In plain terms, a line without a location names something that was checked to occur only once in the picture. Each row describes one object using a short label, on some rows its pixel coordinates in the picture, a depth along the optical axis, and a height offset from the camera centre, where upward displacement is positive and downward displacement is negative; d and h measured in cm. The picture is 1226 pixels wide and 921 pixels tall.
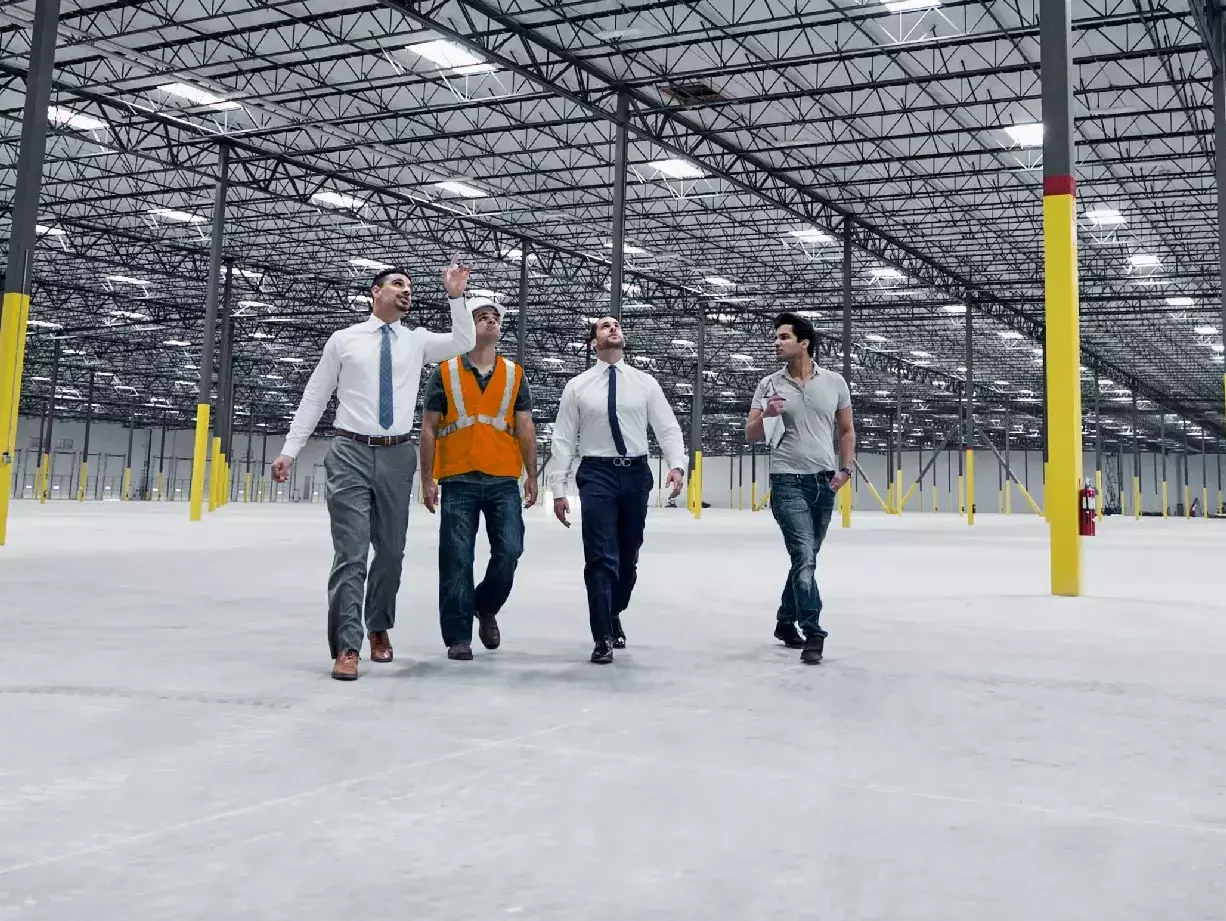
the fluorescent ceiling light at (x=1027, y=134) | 2334 +869
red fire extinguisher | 970 +28
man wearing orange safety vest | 552 +30
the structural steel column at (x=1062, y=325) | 929 +181
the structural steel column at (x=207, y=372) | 2336 +299
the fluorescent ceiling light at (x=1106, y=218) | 2998 +887
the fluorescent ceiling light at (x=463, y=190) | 2943 +882
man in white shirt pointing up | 505 +38
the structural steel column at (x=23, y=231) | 1235 +306
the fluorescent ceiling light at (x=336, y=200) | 3069 +880
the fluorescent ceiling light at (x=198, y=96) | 2352 +889
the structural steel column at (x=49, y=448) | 4525 +260
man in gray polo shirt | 589 +48
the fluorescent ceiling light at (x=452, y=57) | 2086 +885
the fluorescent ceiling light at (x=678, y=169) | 2651 +866
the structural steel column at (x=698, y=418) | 3406 +358
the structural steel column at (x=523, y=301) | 3089 +634
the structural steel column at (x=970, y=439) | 3225 +292
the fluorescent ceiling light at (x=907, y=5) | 1855 +885
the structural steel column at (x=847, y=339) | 2706 +475
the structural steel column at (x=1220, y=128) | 1576 +607
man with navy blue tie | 550 +34
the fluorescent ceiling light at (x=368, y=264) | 3788 +872
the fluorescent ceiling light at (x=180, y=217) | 3298 +884
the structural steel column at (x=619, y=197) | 1939 +609
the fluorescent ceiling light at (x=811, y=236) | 3247 +877
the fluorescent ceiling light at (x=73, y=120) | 2488 +877
